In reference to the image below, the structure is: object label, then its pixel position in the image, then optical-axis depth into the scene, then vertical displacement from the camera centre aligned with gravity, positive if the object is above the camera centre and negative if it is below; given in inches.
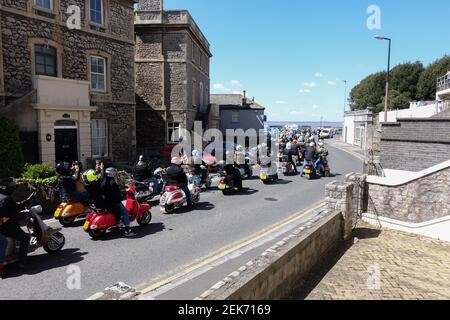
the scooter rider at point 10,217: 241.0 -60.7
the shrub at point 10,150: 464.8 -25.6
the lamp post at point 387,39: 954.7 +271.6
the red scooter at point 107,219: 318.7 -82.9
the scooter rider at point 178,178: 429.7 -56.3
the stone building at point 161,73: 1040.2 +187.1
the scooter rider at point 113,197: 320.5 -60.6
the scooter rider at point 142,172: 489.9 -55.5
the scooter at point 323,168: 716.0 -70.2
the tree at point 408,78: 2260.6 +378.7
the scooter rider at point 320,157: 709.9 -47.3
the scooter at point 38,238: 253.3 -85.6
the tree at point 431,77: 2000.5 +354.5
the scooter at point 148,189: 458.9 -77.4
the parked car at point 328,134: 2399.6 +0.8
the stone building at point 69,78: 566.3 +106.6
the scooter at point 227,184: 533.3 -78.4
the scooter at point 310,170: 691.4 -72.1
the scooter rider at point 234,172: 542.6 -60.6
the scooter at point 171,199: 419.8 -81.4
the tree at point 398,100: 2129.9 +220.7
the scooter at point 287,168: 742.5 -73.5
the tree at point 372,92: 2519.7 +331.0
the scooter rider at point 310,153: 693.5 -37.9
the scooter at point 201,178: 520.1 -70.8
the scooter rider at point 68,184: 371.2 -56.5
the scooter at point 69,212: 359.9 -84.2
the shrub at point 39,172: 423.5 -50.0
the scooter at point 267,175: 636.1 -76.6
